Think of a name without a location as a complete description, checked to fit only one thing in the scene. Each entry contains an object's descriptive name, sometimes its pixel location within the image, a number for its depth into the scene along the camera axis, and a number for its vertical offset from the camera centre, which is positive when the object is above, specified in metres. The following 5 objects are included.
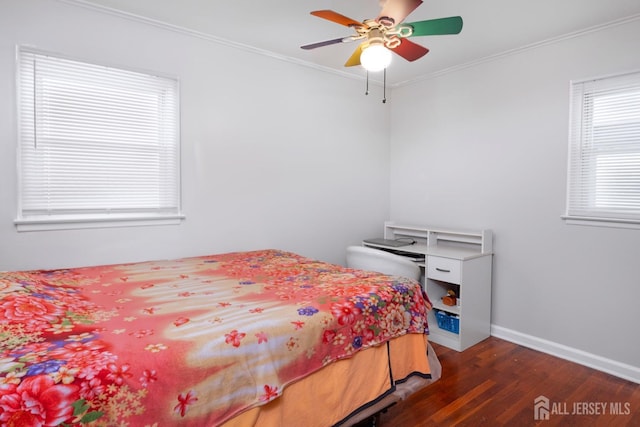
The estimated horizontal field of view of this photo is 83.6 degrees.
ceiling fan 1.79 +0.92
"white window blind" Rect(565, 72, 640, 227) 2.54 +0.37
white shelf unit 3.00 -0.67
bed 1.01 -0.52
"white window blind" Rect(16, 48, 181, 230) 2.25 +0.35
